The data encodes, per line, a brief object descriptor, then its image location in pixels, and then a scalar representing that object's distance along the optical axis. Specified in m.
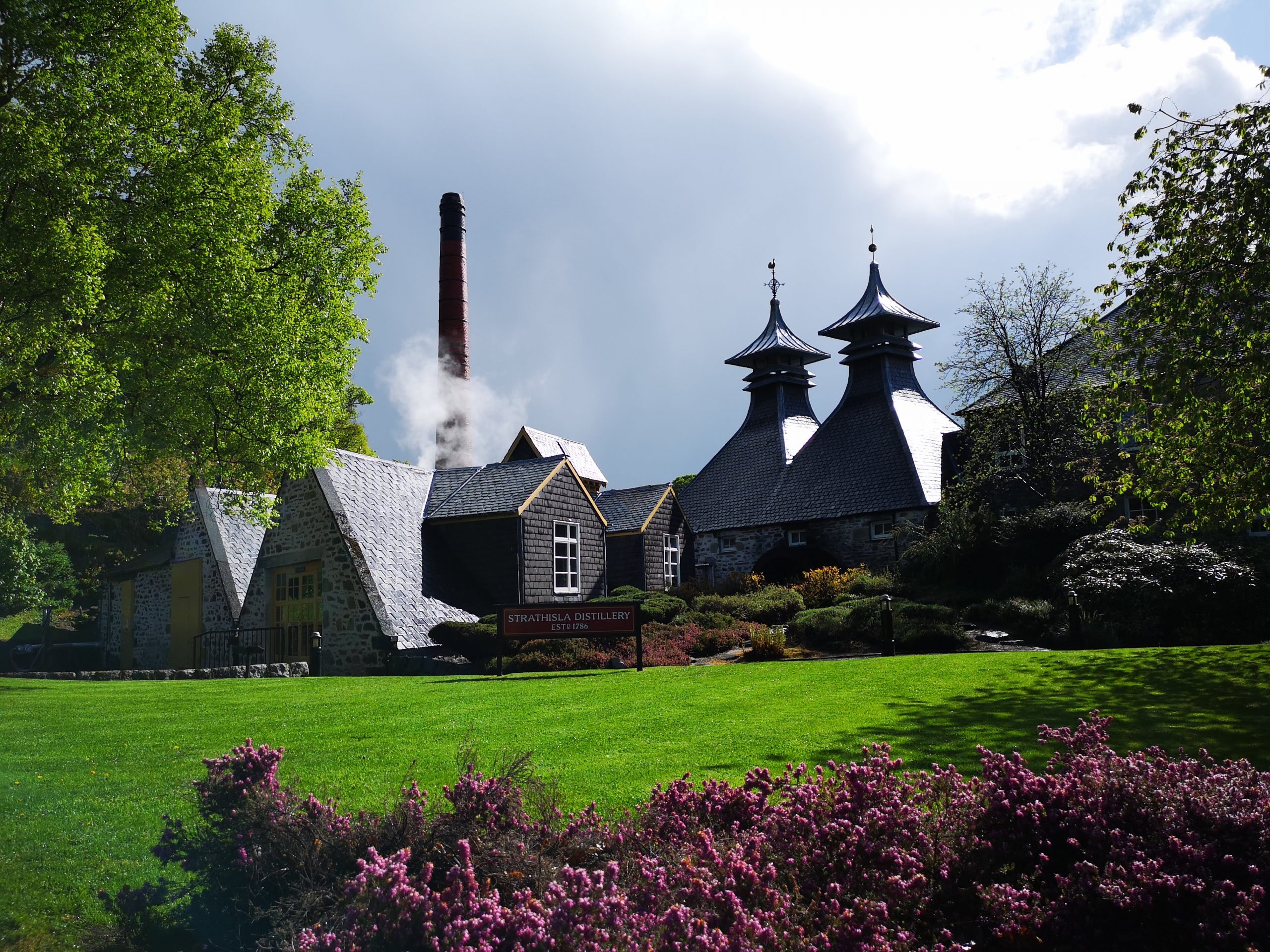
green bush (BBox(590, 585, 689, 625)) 21.73
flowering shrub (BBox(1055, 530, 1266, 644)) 17.14
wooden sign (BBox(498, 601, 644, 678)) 16.09
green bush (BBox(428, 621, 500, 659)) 18.95
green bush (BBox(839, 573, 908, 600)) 25.94
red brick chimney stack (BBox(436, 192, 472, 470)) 37.16
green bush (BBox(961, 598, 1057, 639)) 18.42
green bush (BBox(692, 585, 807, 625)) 23.50
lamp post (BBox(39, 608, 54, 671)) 29.44
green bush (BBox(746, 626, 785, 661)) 17.34
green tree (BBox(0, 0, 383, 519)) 14.82
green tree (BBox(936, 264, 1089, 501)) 27.97
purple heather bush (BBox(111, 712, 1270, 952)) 3.64
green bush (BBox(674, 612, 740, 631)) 21.12
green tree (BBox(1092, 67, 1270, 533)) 11.39
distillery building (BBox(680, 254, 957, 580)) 33.75
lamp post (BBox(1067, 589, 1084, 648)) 16.61
